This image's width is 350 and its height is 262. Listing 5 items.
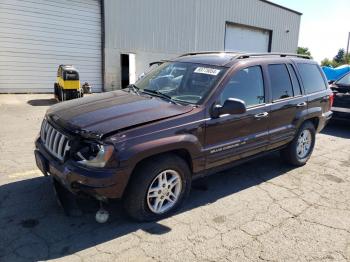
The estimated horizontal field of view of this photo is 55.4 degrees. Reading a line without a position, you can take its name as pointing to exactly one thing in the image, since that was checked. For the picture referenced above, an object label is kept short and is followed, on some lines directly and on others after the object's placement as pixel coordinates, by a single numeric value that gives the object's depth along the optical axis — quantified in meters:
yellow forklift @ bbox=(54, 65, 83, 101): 10.40
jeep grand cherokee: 3.16
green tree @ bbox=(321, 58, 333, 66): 58.22
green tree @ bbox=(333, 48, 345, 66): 86.07
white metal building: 12.48
